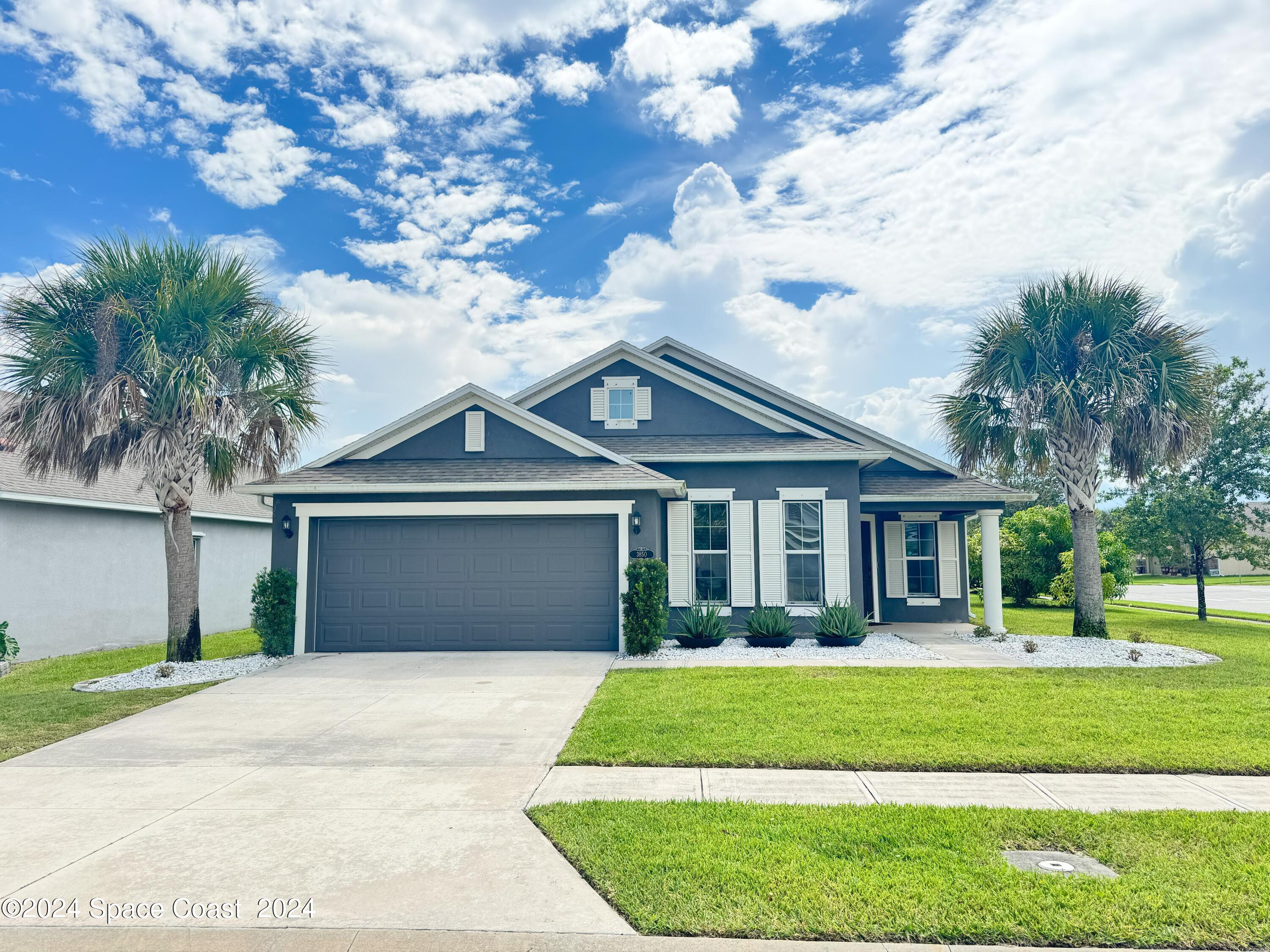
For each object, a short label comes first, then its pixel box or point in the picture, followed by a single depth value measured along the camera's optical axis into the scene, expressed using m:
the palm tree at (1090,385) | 14.05
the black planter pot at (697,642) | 13.41
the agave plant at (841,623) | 13.45
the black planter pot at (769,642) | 13.59
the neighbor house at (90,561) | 13.74
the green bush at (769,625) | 13.59
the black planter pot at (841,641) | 13.48
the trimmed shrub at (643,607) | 12.38
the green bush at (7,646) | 12.18
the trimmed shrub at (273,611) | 12.60
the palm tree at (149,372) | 11.52
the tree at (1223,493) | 19.58
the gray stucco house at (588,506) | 13.05
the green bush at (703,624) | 13.39
